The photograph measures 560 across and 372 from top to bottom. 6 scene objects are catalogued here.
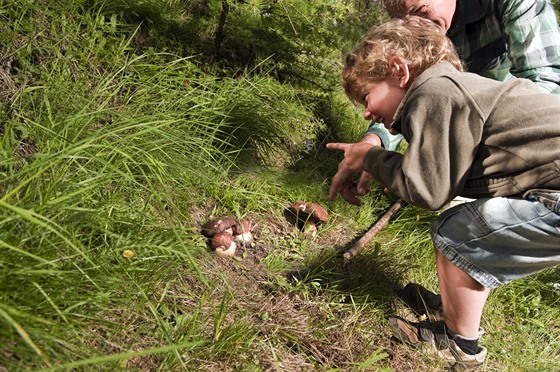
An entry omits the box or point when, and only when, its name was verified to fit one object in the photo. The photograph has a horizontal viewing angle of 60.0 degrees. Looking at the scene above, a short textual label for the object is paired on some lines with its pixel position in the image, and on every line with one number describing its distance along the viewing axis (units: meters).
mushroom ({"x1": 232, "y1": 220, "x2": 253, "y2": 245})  2.68
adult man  2.76
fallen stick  2.77
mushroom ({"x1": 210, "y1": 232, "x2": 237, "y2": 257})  2.49
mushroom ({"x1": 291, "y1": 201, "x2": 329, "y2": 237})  2.92
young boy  1.89
